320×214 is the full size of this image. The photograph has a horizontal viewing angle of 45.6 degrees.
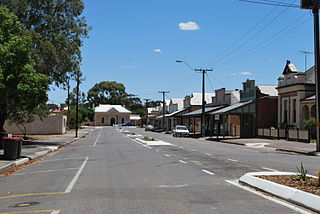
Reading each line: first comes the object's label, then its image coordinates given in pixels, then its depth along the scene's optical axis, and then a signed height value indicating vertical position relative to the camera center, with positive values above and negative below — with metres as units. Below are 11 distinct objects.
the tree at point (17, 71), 20.66 +2.89
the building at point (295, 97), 37.35 +3.05
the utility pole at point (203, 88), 48.01 +4.65
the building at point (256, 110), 44.22 +1.83
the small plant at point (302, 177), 9.33 -1.23
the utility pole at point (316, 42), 24.05 +5.44
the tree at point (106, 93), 156.50 +12.46
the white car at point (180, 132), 53.03 -0.99
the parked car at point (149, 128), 87.44 -0.86
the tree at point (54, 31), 28.88 +7.58
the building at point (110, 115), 137.88 +3.10
